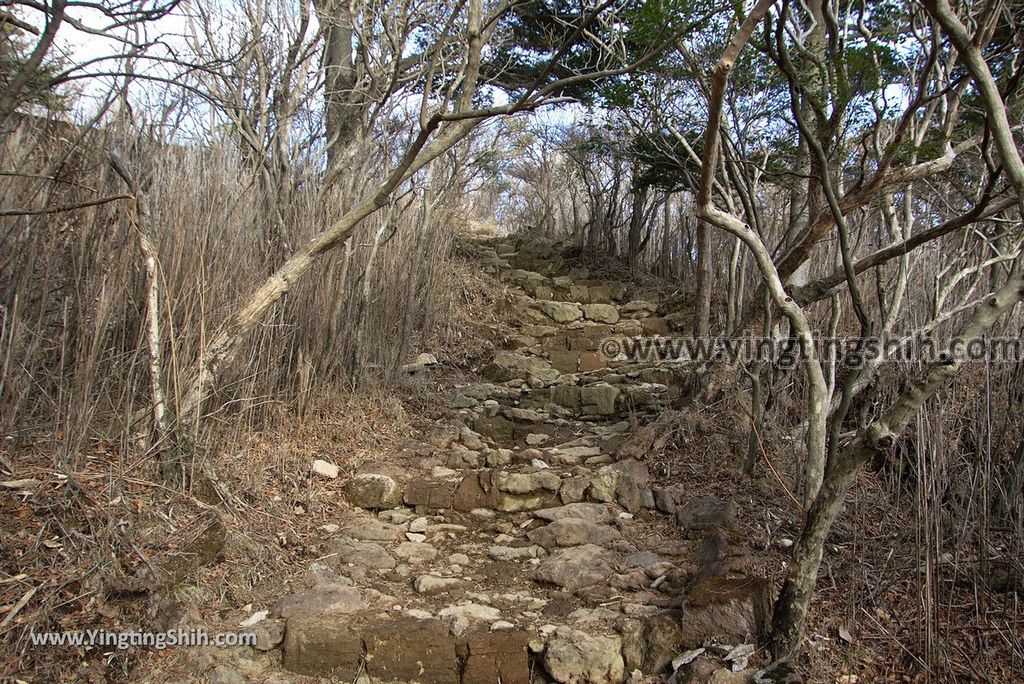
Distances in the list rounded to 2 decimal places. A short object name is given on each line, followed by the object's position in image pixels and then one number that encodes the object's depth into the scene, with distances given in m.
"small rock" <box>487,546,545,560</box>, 3.39
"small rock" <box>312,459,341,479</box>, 3.86
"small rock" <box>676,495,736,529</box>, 3.38
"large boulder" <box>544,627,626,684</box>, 2.52
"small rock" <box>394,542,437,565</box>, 3.35
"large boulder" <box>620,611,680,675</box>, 2.54
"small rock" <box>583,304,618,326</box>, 7.86
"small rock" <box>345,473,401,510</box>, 3.83
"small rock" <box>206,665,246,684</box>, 2.33
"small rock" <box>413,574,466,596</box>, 3.03
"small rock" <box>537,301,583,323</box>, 7.90
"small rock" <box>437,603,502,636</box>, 2.69
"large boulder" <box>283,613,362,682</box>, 2.53
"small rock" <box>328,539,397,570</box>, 3.25
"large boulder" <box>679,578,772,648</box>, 2.44
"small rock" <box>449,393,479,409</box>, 5.44
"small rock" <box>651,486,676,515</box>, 3.69
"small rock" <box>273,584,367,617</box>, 2.71
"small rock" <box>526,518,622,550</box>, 3.46
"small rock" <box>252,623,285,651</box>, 2.55
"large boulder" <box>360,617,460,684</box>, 2.55
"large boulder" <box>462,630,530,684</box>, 2.54
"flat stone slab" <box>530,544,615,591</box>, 3.10
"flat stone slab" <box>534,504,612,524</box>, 3.68
